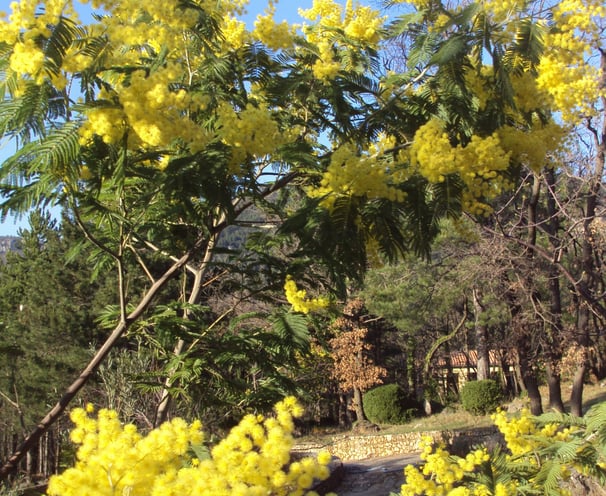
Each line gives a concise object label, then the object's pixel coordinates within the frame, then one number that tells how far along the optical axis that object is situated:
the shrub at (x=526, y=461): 3.48
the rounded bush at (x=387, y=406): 24.86
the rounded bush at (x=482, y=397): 23.47
